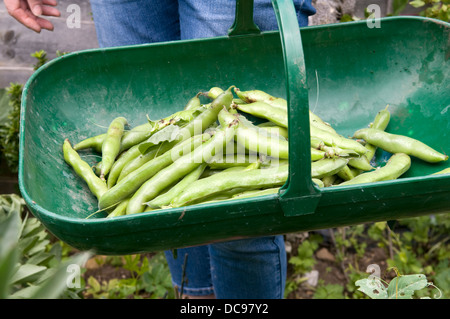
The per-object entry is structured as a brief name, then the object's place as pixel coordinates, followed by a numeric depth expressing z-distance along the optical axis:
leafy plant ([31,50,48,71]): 2.33
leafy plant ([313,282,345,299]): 2.30
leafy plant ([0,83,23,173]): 2.35
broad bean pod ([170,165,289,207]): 1.15
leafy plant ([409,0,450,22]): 1.97
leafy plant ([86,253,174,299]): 2.30
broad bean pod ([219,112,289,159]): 1.24
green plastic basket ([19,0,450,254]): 1.25
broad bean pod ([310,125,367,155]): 1.31
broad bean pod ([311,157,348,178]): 1.20
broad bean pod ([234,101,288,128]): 1.42
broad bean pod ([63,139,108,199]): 1.29
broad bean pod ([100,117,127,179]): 1.35
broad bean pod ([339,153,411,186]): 1.23
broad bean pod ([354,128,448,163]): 1.35
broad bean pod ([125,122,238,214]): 1.22
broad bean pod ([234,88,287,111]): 1.51
